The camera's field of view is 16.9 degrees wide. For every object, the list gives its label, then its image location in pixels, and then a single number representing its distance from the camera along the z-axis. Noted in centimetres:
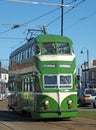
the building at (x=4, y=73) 11633
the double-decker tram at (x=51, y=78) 1804
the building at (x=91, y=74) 9872
